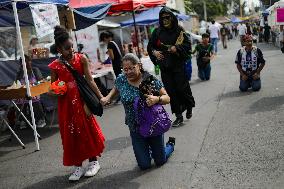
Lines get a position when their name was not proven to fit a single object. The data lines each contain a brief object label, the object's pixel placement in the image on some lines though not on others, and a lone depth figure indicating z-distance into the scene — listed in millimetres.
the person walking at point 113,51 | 10133
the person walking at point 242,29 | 28938
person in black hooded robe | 6855
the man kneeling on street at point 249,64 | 9672
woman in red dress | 5016
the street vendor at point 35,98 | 8637
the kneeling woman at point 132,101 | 4836
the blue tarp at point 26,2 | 6405
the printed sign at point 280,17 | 10870
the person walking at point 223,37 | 28211
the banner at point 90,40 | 15867
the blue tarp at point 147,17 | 18969
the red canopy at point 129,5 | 11602
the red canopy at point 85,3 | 10367
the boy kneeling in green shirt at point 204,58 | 12609
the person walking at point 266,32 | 28872
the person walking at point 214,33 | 22875
